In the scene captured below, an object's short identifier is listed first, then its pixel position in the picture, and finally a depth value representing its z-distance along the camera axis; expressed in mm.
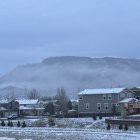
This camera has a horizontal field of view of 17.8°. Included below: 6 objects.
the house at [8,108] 124125
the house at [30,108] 129125
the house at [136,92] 110162
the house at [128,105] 87625
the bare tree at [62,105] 119769
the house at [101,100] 102125
